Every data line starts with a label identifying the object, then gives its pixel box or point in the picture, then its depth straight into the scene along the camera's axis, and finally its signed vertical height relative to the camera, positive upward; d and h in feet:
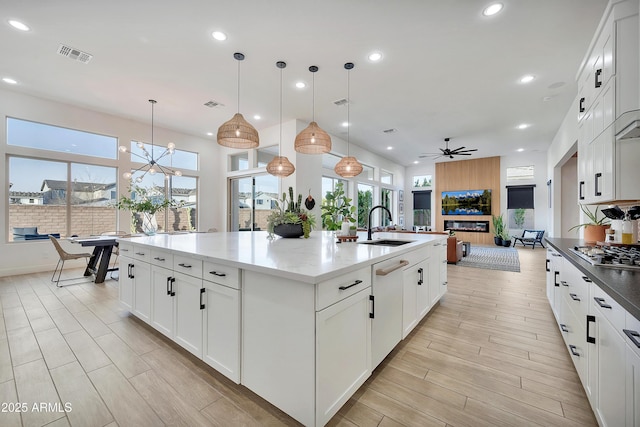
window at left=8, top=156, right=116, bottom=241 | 15.57 +1.15
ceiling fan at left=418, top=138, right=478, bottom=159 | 24.59 +7.23
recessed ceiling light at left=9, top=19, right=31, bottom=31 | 9.32 +7.12
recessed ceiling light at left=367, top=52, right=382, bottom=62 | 11.15 +7.12
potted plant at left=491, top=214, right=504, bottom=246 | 30.89 -1.70
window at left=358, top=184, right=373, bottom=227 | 29.14 +1.60
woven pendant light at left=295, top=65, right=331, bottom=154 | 10.78 +3.24
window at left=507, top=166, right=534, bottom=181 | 31.14 +5.32
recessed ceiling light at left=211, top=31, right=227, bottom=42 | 9.77 +7.04
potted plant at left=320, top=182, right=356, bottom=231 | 9.93 +0.33
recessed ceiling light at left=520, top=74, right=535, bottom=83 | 12.92 +7.14
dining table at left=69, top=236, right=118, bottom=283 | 13.07 -2.32
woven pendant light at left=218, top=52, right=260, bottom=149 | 9.46 +3.12
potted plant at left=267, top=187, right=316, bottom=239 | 8.98 -0.27
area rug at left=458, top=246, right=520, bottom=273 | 17.88 -3.64
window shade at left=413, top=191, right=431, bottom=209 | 37.52 +2.33
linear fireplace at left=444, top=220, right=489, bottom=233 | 33.13 -1.45
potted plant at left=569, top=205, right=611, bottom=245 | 8.31 -0.56
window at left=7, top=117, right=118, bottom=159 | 15.49 +4.99
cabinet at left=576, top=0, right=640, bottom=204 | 6.09 +2.99
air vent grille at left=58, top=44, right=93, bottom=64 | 10.82 +7.11
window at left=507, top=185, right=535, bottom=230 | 31.09 +1.14
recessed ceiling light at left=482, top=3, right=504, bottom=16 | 8.31 +6.94
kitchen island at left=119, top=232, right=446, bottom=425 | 4.07 -1.93
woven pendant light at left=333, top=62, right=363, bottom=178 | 15.37 +2.92
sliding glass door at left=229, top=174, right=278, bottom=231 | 22.29 +1.31
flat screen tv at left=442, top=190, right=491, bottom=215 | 33.04 +1.74
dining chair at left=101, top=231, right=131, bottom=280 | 15.61 -1.33
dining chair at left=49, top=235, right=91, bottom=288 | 13.07 -2.26
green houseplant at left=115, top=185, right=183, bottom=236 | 14.69 +0.41
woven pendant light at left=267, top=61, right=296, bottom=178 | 14.96 +2.83
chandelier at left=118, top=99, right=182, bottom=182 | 17.27 +3.92
